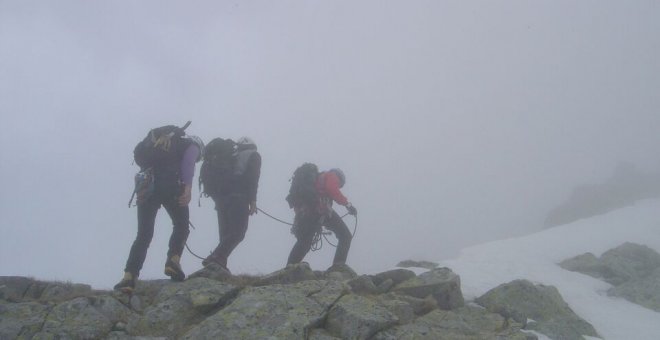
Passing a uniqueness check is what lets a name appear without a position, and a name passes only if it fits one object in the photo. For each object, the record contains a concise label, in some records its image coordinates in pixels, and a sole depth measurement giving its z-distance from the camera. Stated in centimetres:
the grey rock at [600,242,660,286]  1436
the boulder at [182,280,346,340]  654
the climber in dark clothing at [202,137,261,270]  950
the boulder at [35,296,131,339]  643
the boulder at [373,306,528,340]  706
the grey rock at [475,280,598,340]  861
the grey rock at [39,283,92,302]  739
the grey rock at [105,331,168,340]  657
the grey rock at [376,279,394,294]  898
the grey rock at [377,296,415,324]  748
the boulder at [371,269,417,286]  945
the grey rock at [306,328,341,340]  665
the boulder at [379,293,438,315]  804
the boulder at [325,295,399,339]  678
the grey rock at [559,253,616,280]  1445
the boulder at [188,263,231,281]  838
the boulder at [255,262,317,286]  852
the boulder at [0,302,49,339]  638
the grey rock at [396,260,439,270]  1307
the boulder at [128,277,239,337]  689
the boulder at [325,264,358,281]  969
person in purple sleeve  798
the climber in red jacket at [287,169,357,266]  1156
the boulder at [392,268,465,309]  870
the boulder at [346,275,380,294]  850
